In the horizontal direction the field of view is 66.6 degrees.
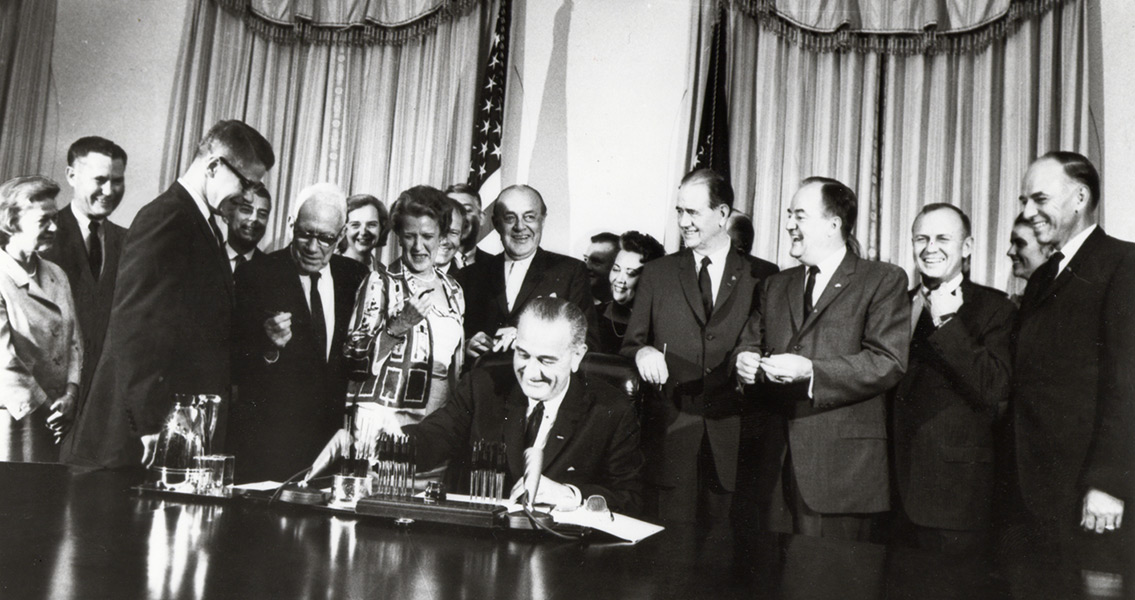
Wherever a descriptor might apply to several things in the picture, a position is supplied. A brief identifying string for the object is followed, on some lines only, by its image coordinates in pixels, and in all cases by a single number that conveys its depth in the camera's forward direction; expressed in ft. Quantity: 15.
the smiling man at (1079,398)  8.20
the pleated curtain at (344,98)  14.58
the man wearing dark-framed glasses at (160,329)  10.32
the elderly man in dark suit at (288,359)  12.01
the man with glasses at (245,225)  12.99
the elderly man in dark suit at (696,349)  10.23
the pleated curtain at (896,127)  12.84
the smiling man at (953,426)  9.47
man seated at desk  8.26
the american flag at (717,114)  13.92
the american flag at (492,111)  14.53
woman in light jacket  12.05
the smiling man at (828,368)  9.24
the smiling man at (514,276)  12.57
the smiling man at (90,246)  12.48
